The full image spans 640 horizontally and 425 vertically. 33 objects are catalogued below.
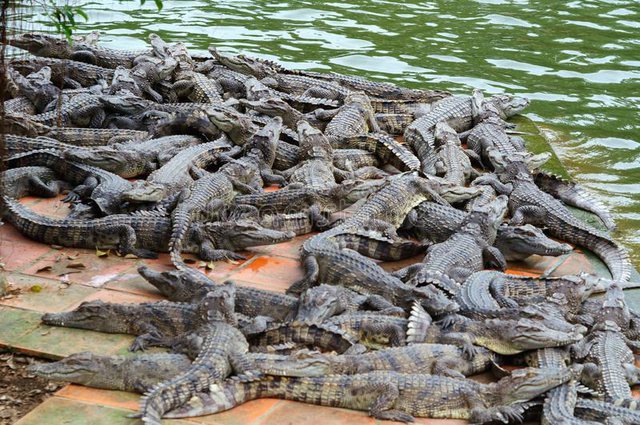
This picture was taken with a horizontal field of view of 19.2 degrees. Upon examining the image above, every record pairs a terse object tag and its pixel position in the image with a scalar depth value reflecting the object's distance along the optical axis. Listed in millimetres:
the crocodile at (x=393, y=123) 19633
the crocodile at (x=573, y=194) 16202
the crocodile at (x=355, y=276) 11578
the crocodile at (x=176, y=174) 13925
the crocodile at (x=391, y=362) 9617
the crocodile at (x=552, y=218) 14002
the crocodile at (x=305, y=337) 10463
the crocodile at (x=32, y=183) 14263
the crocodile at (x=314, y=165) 15348
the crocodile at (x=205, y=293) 11086
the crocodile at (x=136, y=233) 12855
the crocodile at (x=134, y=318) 10624
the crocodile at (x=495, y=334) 10672
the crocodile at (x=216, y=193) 12902
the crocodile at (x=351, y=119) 17817
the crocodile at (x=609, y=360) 10263
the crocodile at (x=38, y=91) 18033
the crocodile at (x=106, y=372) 9493
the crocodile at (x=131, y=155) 15156
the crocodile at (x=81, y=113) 17433
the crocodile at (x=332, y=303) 10840
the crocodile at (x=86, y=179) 13940
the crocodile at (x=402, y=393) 9463
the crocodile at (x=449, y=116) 17894
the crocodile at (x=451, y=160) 16479
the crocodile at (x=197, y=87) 19018
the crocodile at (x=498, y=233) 13717
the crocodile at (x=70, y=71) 19695
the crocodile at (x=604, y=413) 9624
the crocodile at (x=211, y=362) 9001
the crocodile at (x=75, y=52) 21049
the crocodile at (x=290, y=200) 14463
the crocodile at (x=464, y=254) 12186
